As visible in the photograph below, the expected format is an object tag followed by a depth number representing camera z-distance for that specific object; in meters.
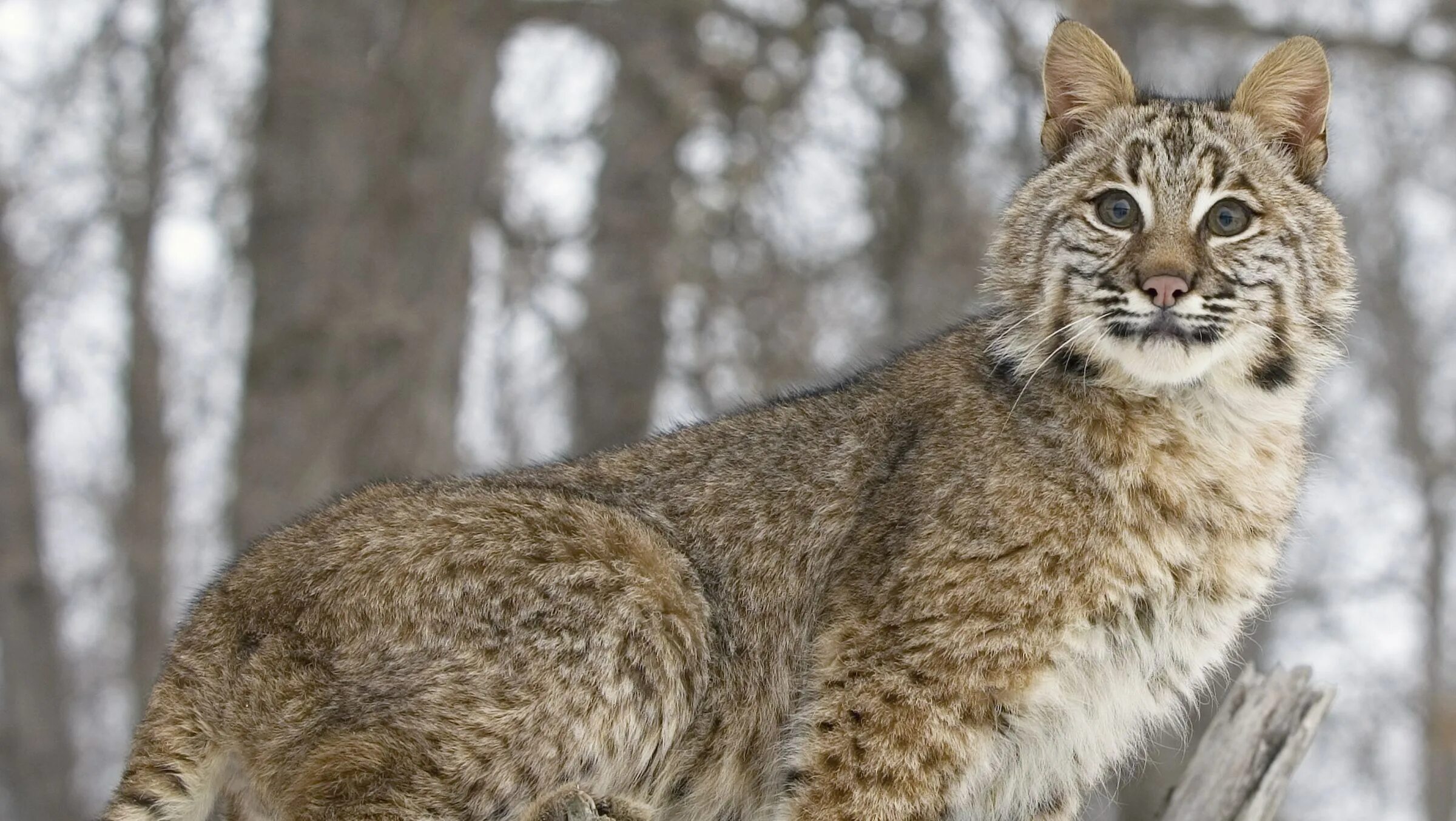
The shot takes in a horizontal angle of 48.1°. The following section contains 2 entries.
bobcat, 4.89
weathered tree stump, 6.18
